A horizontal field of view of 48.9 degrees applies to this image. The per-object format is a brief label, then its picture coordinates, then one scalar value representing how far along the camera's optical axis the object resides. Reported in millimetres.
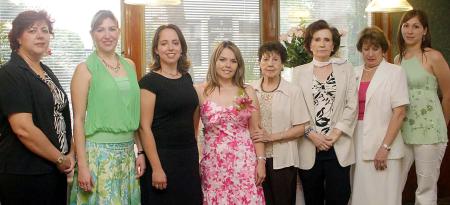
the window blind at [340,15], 4676
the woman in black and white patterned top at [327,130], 3051
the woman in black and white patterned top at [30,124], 2186
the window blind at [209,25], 4227
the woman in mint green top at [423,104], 3299
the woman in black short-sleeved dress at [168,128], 2527
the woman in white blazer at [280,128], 2967
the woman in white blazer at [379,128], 3100
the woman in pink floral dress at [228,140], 2736
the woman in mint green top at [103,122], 2369
